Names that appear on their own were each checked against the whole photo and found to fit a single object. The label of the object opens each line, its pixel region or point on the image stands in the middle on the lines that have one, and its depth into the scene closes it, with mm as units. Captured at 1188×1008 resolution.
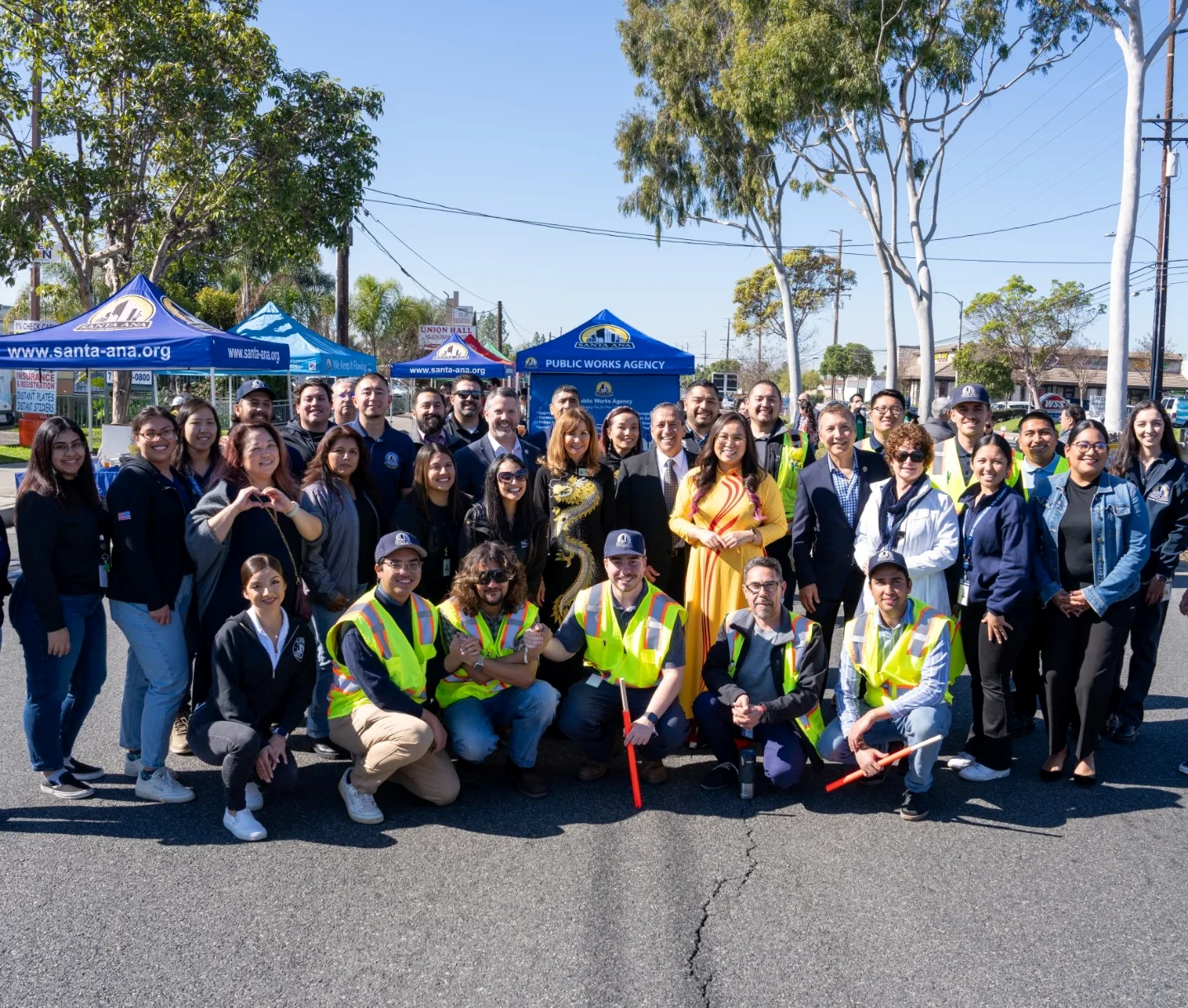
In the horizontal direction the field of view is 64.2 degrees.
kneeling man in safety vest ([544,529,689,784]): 4590
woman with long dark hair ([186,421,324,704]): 4273
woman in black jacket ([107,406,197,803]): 4184
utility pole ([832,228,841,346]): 56319
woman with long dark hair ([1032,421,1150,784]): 4645
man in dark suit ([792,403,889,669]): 5340
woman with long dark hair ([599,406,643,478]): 5910
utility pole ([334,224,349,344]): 23219
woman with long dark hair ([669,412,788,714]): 5047
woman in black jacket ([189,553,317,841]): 3996
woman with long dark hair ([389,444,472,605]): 5078
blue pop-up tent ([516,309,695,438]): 13820
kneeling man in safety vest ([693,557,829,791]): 4441
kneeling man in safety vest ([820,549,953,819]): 4375
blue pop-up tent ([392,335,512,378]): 21875
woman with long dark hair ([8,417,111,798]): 4016
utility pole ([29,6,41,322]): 14016
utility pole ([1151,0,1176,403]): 20703
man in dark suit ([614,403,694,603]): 5453
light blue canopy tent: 15148
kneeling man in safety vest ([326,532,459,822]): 4148
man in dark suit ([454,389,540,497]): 5582
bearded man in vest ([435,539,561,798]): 4477
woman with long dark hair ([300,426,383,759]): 4867
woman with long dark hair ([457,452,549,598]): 4996
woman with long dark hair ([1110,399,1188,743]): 5102
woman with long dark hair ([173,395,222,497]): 4602
